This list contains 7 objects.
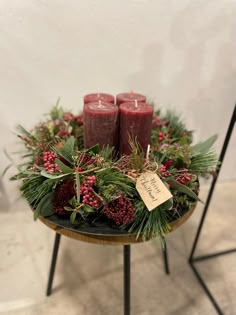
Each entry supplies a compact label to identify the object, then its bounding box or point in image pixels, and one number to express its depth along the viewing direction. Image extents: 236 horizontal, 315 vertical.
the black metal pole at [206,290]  0.99
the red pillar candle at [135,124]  0.72
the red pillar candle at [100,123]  0.70
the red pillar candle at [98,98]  0.81
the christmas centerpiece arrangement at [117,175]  0.63
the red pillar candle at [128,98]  0.81
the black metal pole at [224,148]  0.89
